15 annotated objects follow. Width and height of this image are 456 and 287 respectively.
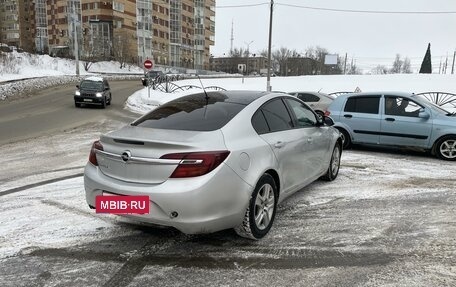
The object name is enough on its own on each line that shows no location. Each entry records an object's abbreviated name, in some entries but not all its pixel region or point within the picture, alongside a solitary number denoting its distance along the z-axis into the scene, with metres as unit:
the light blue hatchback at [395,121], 8.92
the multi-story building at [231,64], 121.29
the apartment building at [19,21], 106.25
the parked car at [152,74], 43.11
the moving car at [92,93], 21.98
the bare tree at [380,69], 121.44
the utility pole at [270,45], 26.27
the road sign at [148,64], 26.17
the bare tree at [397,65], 117.45
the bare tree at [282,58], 103.75
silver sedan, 3.67
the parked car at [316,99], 16.45
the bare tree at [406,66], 118.30
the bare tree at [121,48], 75.44
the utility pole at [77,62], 50.72
